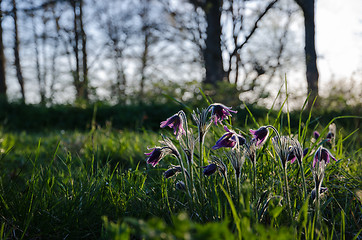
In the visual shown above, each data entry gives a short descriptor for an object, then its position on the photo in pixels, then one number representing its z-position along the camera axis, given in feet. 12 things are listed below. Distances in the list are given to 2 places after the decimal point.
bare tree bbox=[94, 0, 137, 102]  42.55
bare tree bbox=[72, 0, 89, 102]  31.65
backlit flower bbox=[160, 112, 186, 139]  3.60
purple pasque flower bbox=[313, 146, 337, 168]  3.38
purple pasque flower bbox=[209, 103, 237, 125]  3.57
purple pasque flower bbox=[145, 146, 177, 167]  3.54
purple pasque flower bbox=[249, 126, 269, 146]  3.49
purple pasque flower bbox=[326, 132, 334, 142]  4.47
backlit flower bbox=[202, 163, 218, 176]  3.52
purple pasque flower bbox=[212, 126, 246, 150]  3.51
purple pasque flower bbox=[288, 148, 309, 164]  3.57
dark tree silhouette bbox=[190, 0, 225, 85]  25.00
